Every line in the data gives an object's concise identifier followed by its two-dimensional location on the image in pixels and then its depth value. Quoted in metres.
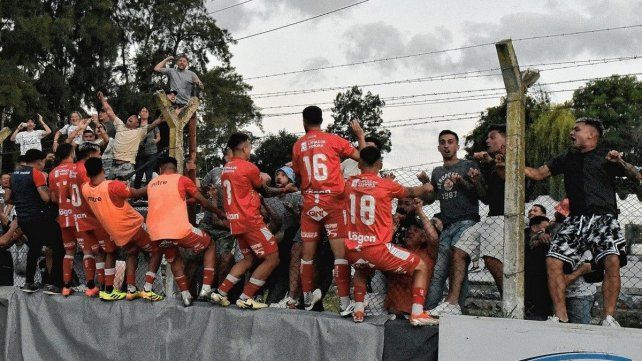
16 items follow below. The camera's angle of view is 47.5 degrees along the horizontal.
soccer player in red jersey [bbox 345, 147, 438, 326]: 6.09
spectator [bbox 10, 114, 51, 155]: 12.97
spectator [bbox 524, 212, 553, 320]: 6.43
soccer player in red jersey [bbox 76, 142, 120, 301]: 8.27
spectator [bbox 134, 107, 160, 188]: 10.98
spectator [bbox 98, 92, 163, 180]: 10.74
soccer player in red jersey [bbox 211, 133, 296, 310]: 7.12
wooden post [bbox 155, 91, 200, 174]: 8.04
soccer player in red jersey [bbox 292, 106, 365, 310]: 6.57
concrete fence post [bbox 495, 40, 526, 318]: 5.72
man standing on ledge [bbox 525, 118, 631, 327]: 5.65
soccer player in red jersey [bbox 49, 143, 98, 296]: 8.38
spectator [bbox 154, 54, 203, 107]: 11.28
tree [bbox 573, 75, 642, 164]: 35.37
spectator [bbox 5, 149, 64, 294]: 8.78
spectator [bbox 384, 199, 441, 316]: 6.67
